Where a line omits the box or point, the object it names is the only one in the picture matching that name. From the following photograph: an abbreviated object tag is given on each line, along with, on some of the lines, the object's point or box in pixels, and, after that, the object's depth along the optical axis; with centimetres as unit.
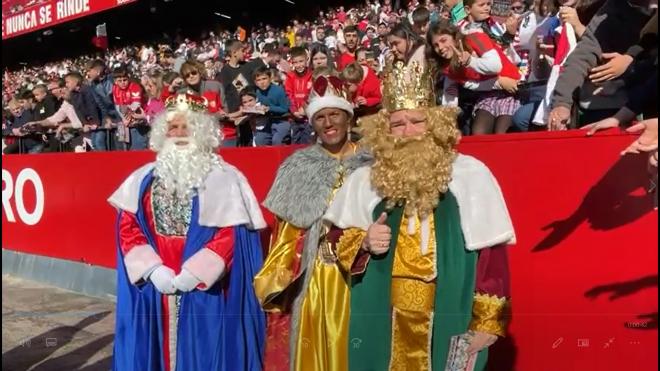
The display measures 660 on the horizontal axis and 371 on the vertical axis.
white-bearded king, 388
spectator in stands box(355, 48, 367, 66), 696
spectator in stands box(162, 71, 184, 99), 738
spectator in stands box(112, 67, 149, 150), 806
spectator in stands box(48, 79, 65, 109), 999
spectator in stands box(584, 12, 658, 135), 278
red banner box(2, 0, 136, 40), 1330
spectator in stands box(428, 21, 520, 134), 465
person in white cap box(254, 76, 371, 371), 347
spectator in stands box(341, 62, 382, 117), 576
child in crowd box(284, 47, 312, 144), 654
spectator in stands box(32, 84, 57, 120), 1012
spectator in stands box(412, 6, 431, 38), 575
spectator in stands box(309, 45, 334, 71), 738
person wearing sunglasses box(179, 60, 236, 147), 714
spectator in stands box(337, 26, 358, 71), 746
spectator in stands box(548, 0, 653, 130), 330
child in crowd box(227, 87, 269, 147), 697
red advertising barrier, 355
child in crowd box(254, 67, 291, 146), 690
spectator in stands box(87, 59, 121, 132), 914
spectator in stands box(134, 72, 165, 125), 782
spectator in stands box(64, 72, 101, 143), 950
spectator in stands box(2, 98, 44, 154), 1005
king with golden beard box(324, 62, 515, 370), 293
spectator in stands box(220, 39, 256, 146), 765
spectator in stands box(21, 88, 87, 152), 937
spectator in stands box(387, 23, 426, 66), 532
